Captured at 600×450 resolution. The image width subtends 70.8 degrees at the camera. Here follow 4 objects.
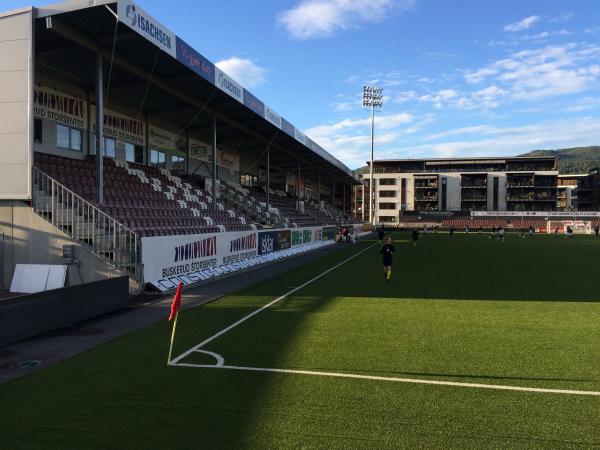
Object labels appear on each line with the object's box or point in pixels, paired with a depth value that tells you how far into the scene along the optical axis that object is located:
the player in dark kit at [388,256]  15.79
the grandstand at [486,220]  82.94
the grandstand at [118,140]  12.97
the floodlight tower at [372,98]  69.12
